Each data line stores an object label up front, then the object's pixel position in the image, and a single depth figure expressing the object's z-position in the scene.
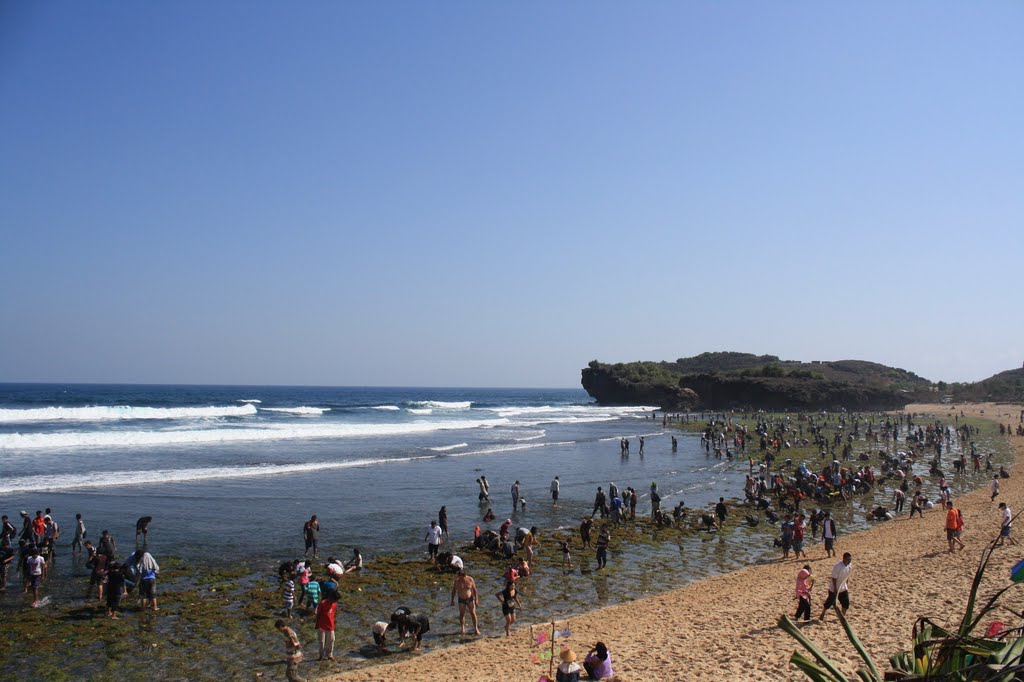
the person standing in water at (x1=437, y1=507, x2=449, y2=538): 21.26
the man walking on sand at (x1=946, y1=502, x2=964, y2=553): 18.34
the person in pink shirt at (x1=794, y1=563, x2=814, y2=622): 13.34
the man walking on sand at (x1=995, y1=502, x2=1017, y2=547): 17.26
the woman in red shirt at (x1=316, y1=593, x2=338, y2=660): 11.81
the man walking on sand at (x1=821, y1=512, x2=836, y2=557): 18.89
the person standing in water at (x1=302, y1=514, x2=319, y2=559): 18.80
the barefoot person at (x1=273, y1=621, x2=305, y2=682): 10.67
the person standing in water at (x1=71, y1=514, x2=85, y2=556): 18.02
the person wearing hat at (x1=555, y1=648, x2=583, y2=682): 9.14
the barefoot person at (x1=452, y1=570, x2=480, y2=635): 13.19
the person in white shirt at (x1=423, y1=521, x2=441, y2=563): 18.61
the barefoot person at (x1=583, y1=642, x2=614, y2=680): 10.07
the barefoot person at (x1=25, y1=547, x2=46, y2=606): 14.48
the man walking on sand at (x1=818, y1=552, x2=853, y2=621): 12.85
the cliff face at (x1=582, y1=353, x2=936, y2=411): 94.38
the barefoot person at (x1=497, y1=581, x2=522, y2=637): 13.32
